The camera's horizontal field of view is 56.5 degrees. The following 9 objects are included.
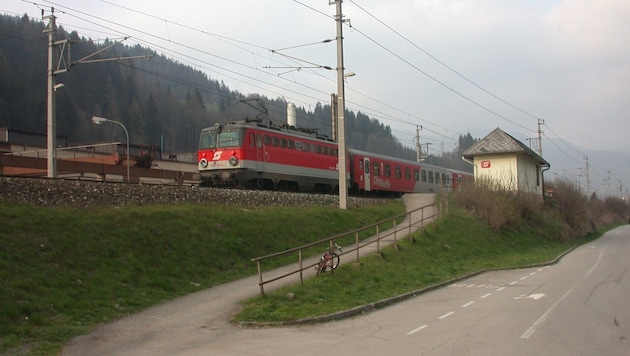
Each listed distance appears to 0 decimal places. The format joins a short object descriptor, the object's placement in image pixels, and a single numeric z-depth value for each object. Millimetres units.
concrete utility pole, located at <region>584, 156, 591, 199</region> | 85438
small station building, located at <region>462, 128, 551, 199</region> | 39031
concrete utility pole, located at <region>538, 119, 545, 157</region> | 63072
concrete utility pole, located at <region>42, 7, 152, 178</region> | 21114
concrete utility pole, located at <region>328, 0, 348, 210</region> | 24266
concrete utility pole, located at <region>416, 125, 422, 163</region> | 57594
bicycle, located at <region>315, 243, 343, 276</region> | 15938
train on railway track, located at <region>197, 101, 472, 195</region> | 26328
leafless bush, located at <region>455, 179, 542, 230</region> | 32250
